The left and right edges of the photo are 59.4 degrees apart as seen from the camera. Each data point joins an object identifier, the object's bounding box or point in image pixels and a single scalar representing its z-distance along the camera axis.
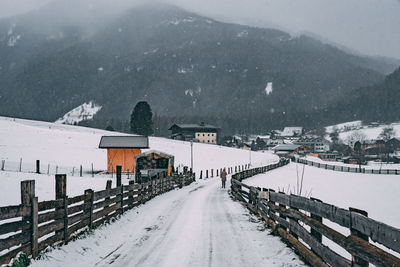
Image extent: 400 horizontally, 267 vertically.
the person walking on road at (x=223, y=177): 33.91
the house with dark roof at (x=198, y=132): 148.25
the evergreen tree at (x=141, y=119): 112.69
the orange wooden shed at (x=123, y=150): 48.06
